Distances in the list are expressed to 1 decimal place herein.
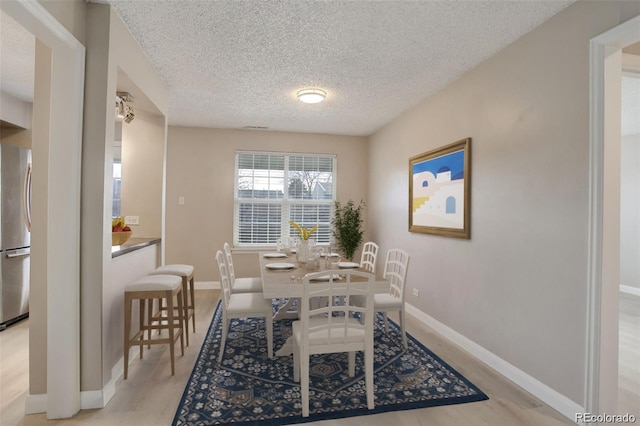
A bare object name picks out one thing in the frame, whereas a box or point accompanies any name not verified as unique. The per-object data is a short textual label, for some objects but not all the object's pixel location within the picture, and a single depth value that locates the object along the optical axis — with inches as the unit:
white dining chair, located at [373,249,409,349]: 113.4
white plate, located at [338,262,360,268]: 116.7
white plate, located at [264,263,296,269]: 110.0
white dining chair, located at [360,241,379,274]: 139.6
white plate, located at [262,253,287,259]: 138.7
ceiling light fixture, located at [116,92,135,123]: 110.4
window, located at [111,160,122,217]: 184.1
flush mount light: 140.5
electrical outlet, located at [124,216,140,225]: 134.6
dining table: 85.1
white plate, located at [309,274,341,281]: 92.3
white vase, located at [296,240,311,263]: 122.6
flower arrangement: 128.9
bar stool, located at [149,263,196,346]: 117.7
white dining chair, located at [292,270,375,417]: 77.4
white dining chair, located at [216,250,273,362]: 104.8
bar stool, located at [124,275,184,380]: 94.4
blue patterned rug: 80.2
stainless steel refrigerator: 137.0
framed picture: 122.4
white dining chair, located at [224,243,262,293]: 124.4
